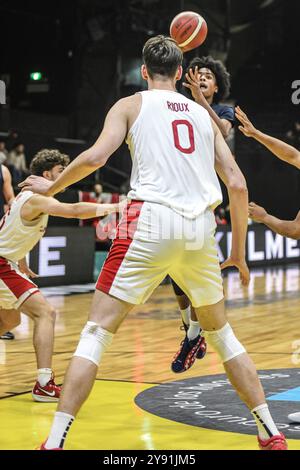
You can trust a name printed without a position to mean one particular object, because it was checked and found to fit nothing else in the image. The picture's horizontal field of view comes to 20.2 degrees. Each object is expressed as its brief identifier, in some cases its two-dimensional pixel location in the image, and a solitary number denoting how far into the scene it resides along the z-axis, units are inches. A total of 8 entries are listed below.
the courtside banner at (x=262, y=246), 691.4
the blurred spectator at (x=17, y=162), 660.7
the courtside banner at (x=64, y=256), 522.9
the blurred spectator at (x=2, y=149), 620.0
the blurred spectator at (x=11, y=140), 694.7
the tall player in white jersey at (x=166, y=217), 154.4
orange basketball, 229.0
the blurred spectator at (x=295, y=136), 895.1
